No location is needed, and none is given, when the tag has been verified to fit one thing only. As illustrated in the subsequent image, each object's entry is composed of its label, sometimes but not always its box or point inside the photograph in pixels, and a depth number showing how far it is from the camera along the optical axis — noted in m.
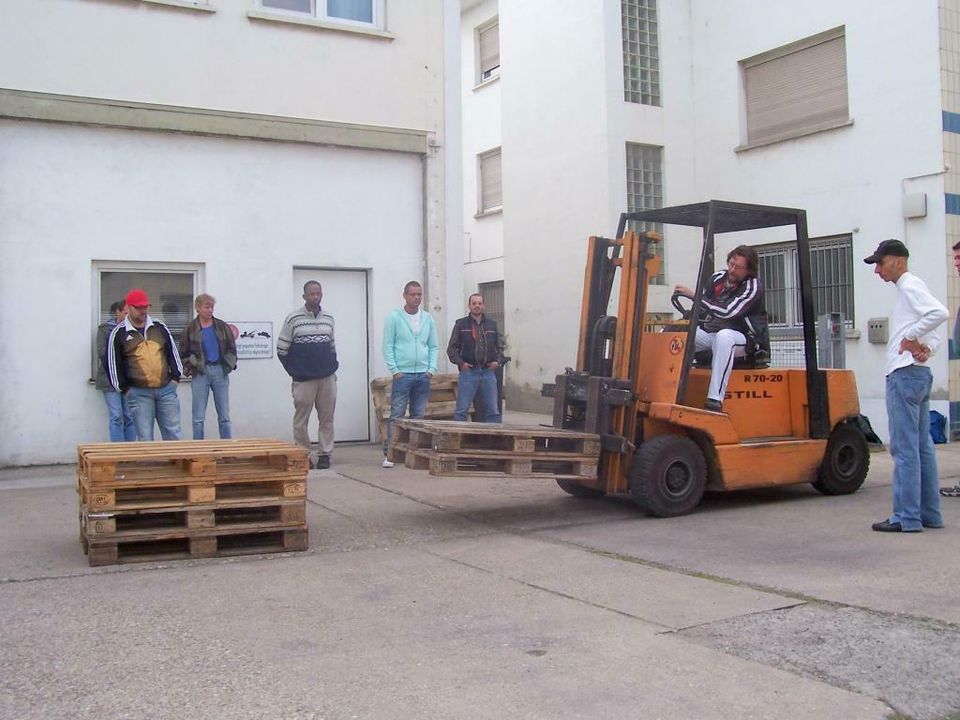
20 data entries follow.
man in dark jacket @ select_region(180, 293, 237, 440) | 9.91
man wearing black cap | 6.89
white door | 11.80
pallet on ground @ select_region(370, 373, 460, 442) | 11.56
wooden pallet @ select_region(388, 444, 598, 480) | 6.90
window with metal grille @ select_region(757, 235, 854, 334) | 14.15
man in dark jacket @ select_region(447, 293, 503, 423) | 10.02
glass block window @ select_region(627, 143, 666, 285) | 16.16
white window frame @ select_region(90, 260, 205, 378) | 10.42
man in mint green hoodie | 9.90
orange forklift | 7.57
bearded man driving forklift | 7.78
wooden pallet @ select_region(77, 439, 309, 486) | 5.98
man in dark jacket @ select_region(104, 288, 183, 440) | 8.85
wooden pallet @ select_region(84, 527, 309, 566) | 6.02
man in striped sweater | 9.88
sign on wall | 11.11
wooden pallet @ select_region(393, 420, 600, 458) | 6.89
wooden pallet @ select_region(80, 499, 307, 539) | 5.97
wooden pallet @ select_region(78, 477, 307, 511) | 5.97
